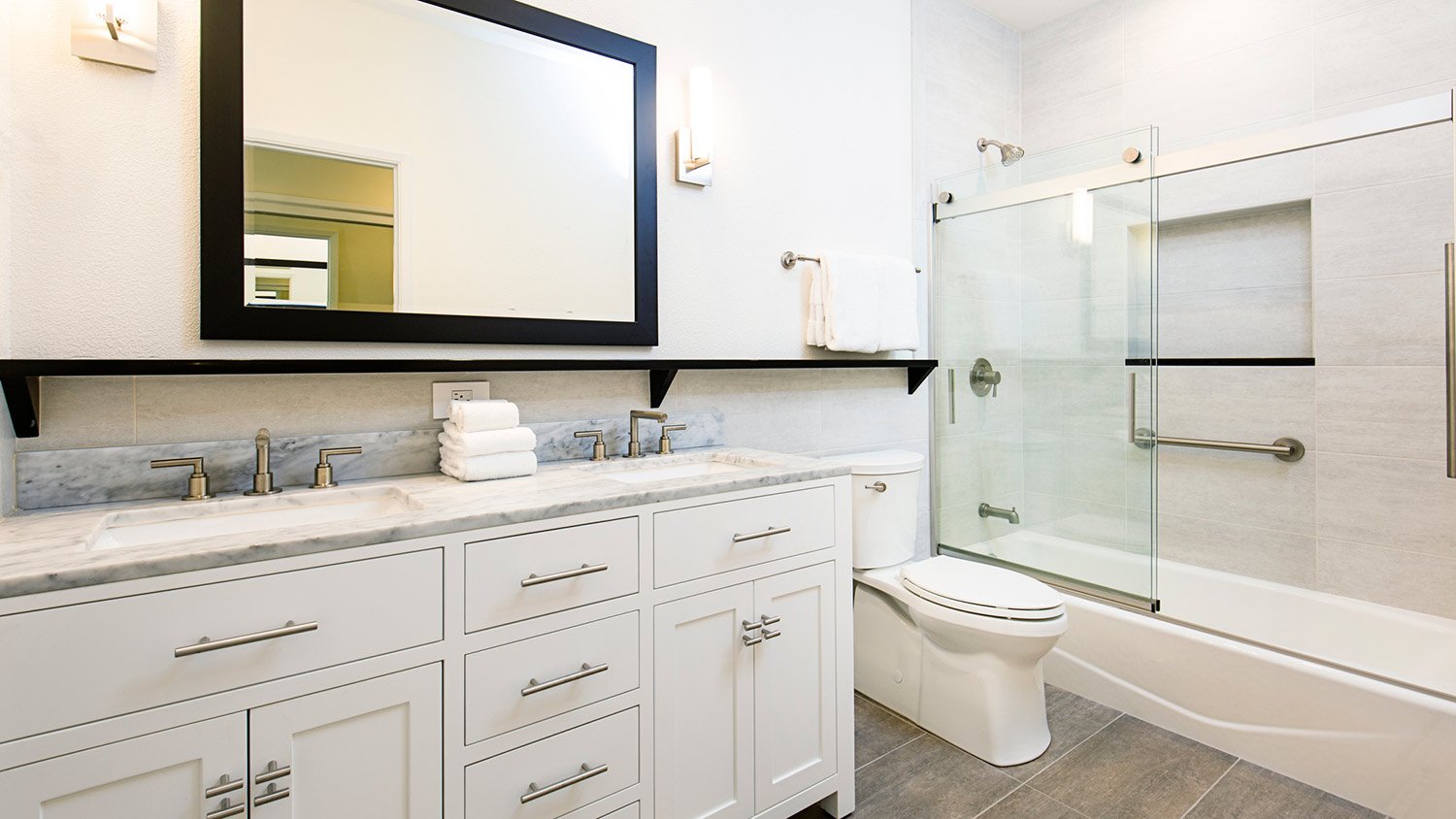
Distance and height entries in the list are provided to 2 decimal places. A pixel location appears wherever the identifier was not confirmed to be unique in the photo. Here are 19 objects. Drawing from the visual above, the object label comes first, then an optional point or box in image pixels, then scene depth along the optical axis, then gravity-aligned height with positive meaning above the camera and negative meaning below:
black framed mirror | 1.34 +0.53
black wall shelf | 1.15 +0.08
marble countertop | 0.85 -0.18
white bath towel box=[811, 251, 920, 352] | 2.20 +0.36
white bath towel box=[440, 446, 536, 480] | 1.44 -0.12
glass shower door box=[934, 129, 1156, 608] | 2.15 +0.14
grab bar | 2.14 -0.12
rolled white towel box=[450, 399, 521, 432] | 1.45 -0.01
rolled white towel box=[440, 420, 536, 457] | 1.43 -0.07
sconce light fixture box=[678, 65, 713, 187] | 1.88 +0.78
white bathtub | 1.58 -0.74
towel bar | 2.16 +0.48
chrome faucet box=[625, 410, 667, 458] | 1.79 -0.09
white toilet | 1.83 -0.64
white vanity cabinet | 0.84 -0.42
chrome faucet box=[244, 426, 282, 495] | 1.32 -0.12
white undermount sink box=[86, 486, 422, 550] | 1.16 -0.20
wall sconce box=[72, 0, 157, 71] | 1.20 +0.68
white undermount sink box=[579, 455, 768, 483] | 1.69 -0.16
